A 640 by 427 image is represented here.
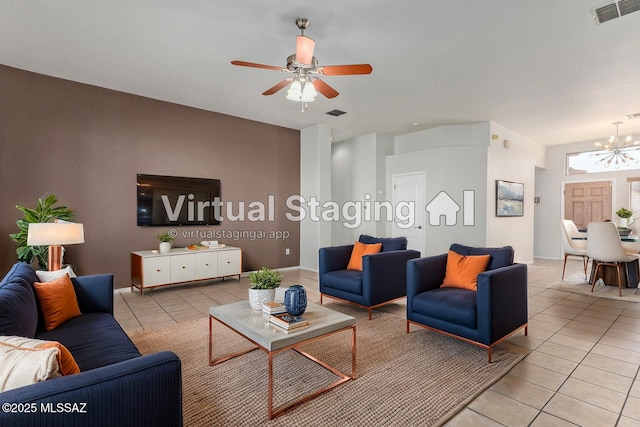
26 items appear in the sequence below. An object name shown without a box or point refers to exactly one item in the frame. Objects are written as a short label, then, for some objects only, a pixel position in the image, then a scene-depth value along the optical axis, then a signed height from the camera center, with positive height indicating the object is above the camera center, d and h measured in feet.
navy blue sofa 3.10 -1.93
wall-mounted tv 15.89 +0.55
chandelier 21.77 +3.97
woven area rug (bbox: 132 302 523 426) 6.05 -3.79
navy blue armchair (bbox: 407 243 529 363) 8.02 -2.44
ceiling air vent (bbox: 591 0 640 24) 8.54 +5.45
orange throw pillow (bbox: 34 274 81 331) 7.00 -2.04
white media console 14.58 -2.69
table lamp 9.48 -0.77
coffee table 6.17 -2.48
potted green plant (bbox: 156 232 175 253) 15.41 -1.51
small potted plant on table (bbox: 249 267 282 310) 7.75 -1.87
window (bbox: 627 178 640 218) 22.24 +1.09
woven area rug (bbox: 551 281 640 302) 14.25 -3.78
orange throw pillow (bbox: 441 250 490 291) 9.76 -1.82
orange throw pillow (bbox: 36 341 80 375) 3.61 -1.71
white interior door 21.32 +0.58
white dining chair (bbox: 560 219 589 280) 17.28 -1.91
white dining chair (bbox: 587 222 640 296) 14.90 -1.75
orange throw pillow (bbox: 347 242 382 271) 12.85 -1.67
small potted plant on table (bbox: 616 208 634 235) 18.67 -0.68
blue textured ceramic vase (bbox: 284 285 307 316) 7.10 -2.00
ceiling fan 8.52 +4.02
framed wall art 20.22 +0.82
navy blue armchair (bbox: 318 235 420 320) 11.23 -2.40
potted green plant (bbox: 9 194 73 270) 11.68 -0.48
